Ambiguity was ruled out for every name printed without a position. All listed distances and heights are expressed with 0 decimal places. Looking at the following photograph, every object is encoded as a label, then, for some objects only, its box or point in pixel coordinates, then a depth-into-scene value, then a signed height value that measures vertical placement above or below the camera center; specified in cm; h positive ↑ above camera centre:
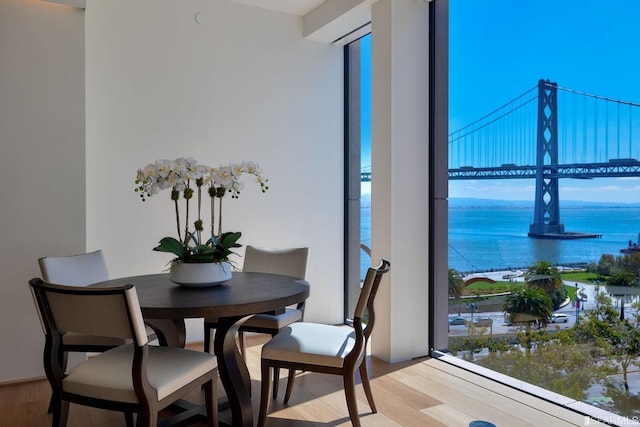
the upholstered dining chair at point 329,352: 257 -76
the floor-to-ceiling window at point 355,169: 500 +33
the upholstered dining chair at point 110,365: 202 -71
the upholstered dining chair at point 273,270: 328 -50
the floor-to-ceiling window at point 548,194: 280 +5
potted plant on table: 268 -17
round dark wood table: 230 -47
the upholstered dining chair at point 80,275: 285 -45
